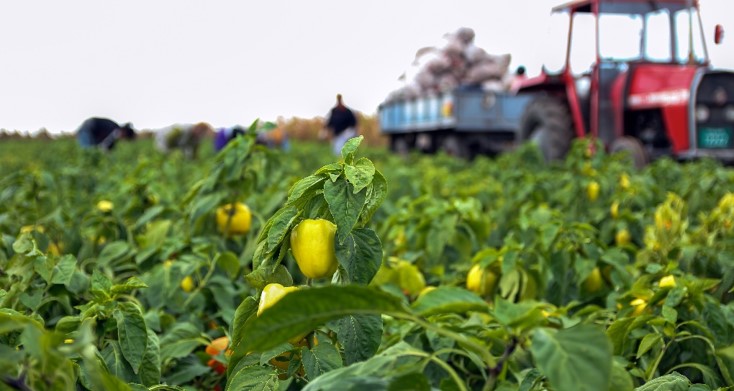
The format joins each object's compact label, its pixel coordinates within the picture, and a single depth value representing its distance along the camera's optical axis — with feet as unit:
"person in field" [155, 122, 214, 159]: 54.64
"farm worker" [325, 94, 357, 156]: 50.93
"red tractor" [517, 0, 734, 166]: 29.48
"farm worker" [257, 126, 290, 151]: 59.94
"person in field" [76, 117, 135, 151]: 46.55
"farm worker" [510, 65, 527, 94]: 38.75
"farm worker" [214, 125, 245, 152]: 40.72
